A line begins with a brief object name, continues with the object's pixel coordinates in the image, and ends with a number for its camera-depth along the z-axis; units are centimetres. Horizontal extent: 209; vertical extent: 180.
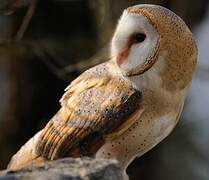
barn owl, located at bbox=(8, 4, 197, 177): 607
